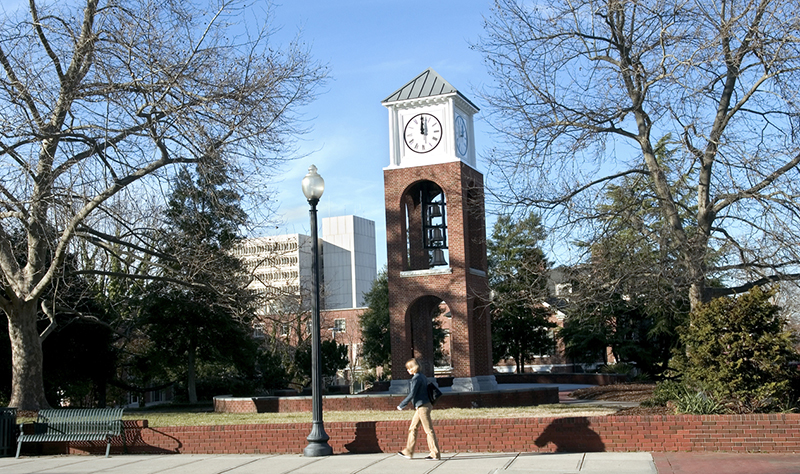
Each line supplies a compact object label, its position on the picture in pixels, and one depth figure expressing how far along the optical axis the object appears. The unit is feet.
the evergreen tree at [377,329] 178.29
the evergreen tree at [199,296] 64.44
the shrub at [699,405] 43.98
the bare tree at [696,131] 54.90
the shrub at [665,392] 50.70
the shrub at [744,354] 43.68
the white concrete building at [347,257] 475.31
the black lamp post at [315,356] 44.55
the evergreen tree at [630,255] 58.29
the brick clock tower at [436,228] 105.91
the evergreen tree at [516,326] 163.94
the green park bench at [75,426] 49.29
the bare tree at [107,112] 54.70
